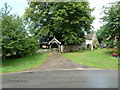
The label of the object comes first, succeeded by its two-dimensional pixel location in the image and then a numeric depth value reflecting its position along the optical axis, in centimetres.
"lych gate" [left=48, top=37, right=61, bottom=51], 1284
